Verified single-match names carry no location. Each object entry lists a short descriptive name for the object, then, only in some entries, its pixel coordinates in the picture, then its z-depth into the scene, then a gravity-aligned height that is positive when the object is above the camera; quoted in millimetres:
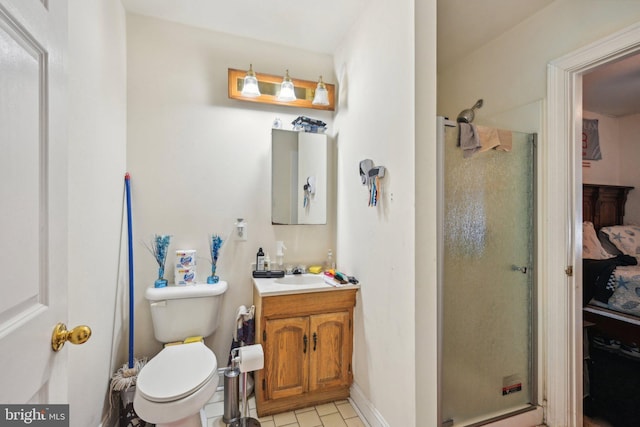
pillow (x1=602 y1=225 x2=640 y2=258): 3021 -278
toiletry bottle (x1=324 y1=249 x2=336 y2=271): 2373 -431
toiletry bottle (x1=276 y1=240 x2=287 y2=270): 2266 -339
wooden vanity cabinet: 1787 -910
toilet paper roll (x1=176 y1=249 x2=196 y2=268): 1971 -328
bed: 2215 -470
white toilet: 1271 -819
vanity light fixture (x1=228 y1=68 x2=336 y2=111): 2127 +993
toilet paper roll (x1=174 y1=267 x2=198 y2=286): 1963 -451
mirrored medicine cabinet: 2262 +300
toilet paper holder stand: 1567 -1052
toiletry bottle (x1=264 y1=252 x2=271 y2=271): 2191 -405
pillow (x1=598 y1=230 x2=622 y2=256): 3063 -360
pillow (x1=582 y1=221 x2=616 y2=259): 2928 -356
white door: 501 +30
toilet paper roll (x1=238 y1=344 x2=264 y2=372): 1559 -831
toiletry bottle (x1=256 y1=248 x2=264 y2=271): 2180 -381
